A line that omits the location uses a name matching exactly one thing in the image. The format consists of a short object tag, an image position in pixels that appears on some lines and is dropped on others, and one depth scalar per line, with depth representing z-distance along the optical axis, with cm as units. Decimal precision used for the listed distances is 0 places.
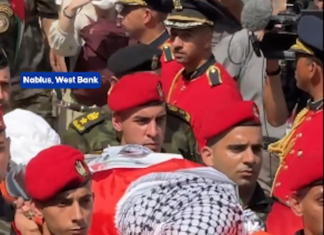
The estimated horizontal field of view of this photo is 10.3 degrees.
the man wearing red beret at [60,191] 659
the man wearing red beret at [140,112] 871
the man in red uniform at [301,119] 418
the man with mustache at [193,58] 981
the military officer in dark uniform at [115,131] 925
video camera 874
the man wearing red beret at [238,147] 815
